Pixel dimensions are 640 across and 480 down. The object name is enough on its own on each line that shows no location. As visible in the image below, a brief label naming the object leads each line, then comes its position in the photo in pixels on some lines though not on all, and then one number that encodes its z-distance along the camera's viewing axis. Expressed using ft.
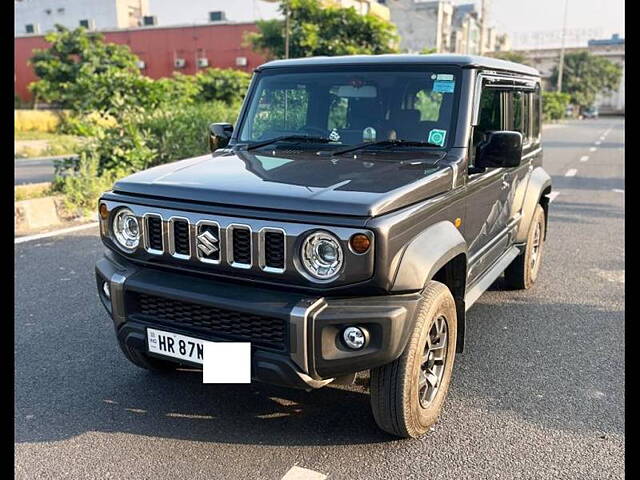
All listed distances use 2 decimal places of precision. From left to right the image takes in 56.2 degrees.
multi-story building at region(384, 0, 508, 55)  204.74
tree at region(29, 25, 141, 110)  94.63
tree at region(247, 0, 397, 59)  67.62
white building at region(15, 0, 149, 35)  161.48
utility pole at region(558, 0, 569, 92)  205.93
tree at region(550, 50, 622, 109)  246.88
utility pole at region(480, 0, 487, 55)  180.59
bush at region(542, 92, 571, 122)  157.40
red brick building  119.75
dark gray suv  8.81
